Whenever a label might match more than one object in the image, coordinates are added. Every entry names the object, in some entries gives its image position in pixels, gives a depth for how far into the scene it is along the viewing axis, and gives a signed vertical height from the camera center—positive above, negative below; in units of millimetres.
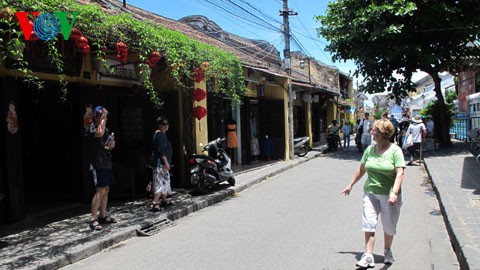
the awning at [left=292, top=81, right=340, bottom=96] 19953 +1405
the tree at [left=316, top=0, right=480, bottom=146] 15445 +2869
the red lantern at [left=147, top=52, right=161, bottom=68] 7367 +1102
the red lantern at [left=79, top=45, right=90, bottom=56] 6037 +1073
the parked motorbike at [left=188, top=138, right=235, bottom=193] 9555 -1132
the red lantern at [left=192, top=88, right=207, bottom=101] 10234 +616
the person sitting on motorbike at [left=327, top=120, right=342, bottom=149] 21750 -1042
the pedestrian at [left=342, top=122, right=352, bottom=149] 22078 -897
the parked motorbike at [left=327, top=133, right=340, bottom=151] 21922 -1377
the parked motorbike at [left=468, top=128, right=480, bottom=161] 14231 -1107
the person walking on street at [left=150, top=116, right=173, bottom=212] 7895 -821
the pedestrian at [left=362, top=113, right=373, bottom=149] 17594 -794
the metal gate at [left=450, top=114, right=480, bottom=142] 19859 -800
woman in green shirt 4668 -856
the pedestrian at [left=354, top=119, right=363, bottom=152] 20047 -1181
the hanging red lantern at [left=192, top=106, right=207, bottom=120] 10355 +183
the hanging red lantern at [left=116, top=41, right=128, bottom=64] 6715 +1139
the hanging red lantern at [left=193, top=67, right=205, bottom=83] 9086 +986
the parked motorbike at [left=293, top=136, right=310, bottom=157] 18578 -1398
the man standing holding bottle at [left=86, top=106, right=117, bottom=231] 6535 -548
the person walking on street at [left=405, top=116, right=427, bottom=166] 13984 -728
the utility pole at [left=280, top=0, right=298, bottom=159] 17031 +2242
